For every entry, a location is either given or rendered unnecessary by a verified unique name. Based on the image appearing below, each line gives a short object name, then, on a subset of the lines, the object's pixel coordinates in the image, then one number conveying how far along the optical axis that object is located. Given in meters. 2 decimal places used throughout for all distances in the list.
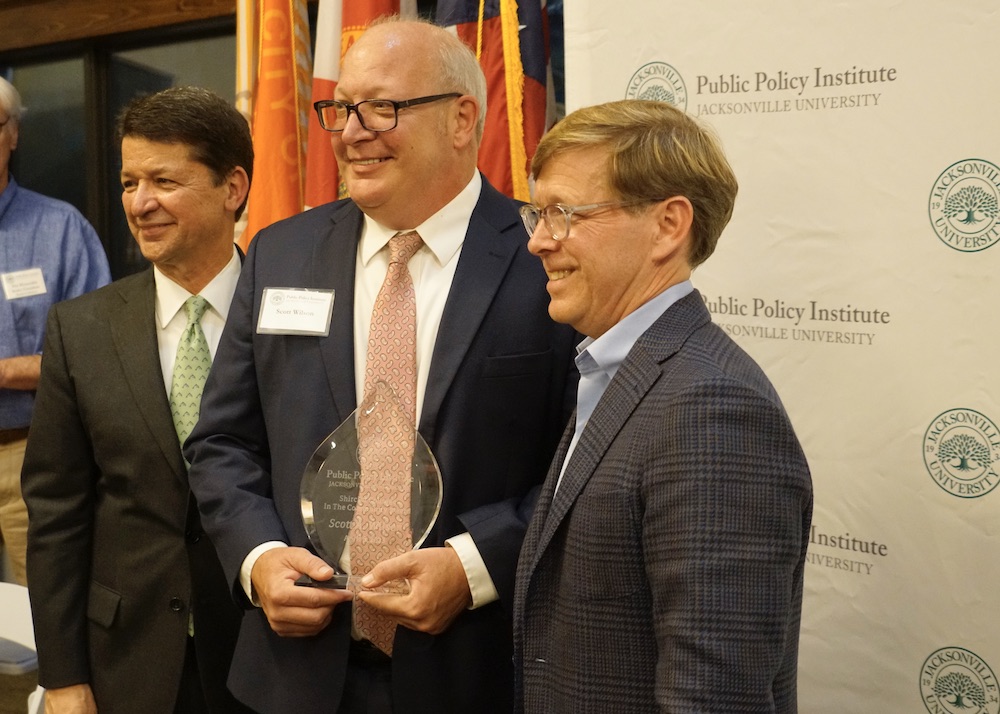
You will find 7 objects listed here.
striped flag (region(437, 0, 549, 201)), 2.50
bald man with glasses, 1.48
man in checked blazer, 1.04
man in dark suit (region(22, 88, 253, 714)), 1.85
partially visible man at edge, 3.15
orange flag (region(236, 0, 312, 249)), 2.88
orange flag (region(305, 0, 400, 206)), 2.76
